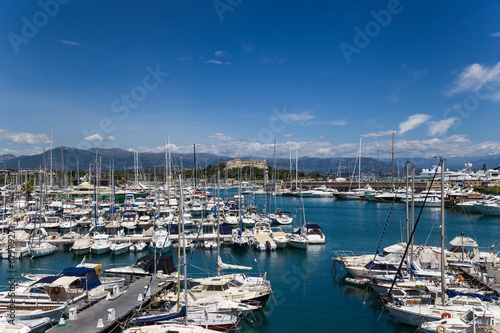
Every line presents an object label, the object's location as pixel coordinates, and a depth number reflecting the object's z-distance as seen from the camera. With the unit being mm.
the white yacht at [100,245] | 36406
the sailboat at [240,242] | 38500
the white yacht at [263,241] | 37688
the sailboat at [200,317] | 17375
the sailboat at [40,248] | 35594
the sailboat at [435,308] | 18234
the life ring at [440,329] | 16109
